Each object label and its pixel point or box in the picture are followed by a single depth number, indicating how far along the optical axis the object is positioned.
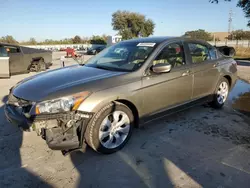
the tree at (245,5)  16.00
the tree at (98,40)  56.24
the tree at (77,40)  65.31
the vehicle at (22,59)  8.49
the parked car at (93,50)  30.90
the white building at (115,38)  29.40
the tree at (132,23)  52.00
